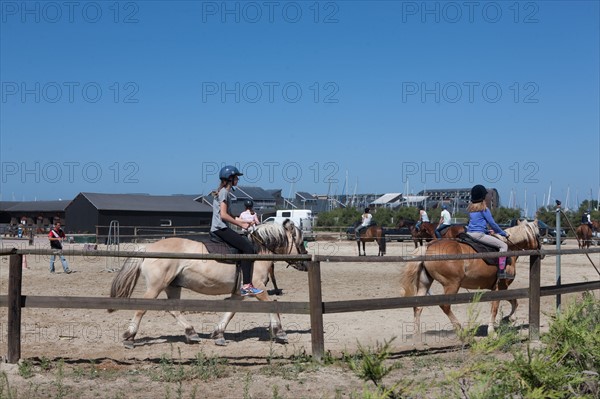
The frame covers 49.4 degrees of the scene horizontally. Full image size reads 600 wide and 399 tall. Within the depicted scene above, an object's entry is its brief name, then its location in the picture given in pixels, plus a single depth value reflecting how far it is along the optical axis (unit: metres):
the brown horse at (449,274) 8.76
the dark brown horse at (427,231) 19.20
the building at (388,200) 82.12
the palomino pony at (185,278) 8.01
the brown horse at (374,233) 25.86
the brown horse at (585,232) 26.53
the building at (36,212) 63.91
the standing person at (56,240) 18.12
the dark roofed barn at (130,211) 52.34
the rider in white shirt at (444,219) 21.18
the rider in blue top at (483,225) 9.12
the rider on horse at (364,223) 27.19
